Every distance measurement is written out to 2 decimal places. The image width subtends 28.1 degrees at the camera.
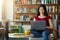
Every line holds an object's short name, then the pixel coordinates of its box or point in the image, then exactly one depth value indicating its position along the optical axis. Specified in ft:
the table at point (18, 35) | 7.11
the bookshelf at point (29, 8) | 12.99
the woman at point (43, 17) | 9.58
